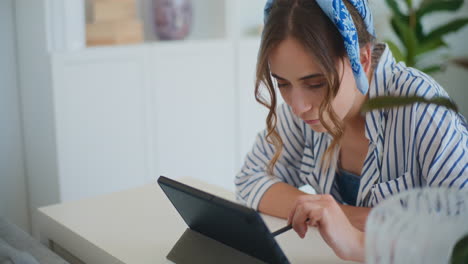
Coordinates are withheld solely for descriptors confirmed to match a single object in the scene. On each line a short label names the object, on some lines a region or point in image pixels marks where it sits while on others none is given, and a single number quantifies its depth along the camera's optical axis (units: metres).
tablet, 0.92
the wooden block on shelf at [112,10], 2.74
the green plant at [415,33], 3.19
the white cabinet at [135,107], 2.63
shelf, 2.57
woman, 1.25
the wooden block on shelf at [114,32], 2.77
